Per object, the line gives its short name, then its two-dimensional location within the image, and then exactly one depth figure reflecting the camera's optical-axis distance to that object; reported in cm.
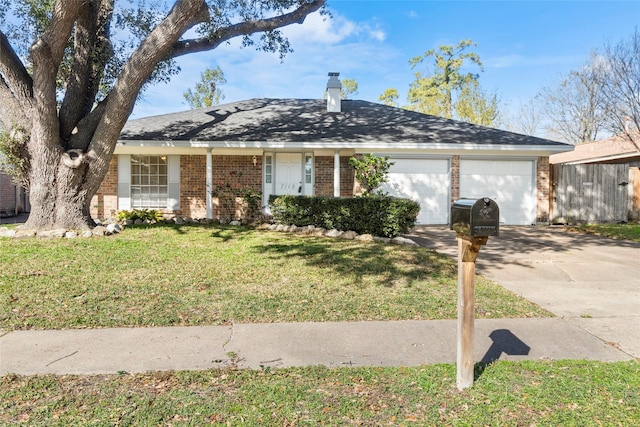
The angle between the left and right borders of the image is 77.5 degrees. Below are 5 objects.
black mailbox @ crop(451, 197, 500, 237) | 264
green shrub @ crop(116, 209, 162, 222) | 1234
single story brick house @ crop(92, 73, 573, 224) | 1277
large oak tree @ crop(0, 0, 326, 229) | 862
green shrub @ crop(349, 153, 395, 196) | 1211
